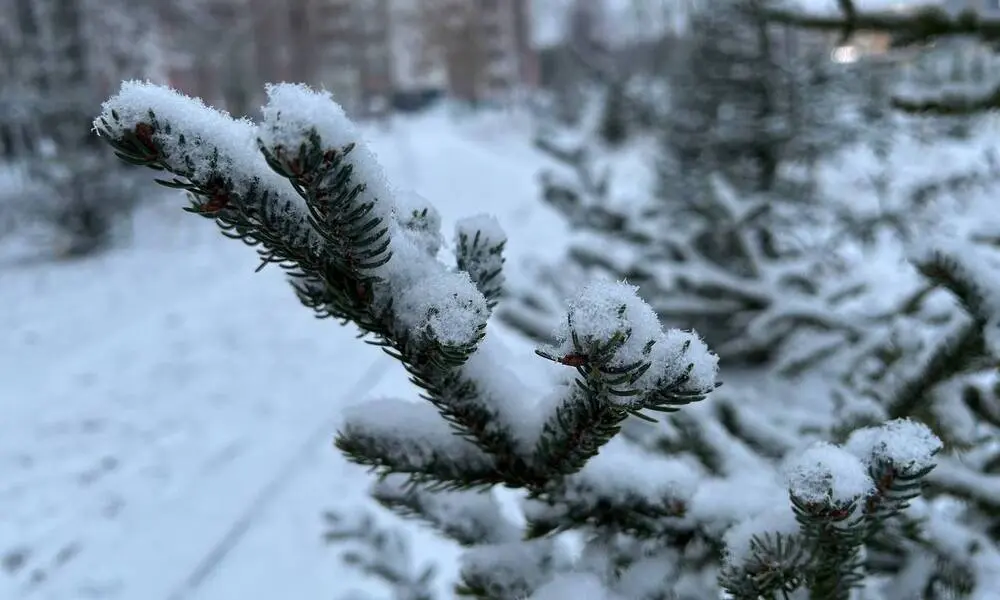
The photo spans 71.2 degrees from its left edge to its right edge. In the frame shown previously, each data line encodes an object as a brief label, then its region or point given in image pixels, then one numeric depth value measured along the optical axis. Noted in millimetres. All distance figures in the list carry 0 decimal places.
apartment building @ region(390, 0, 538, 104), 34594
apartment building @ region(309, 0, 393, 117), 29109
